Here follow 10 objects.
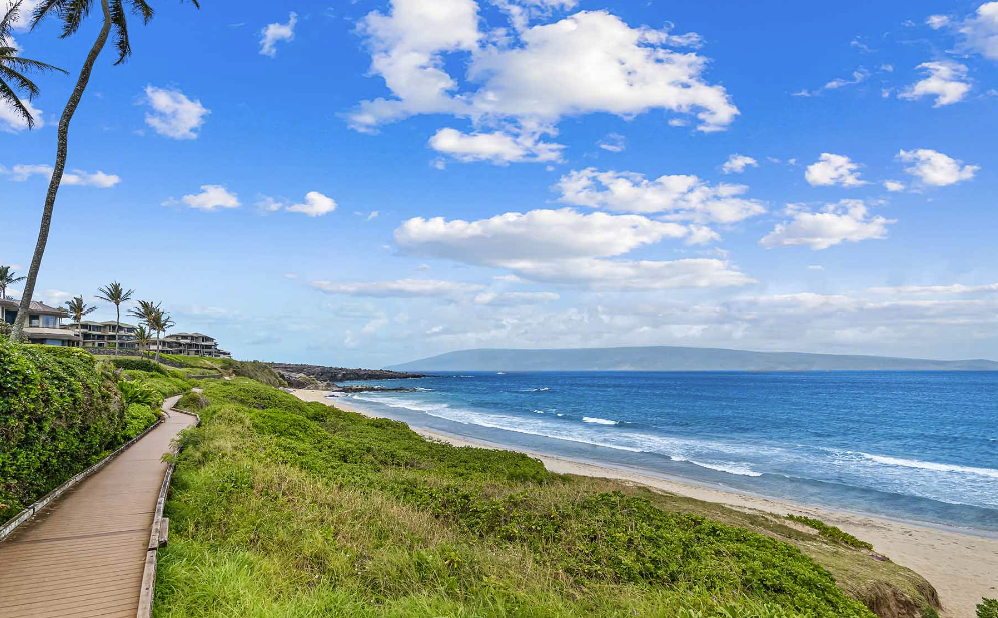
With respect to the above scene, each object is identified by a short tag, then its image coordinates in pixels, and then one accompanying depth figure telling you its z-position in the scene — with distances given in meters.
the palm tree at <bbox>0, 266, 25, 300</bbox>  68.06
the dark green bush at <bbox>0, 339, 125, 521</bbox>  8.02
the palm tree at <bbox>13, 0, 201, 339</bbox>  16.20
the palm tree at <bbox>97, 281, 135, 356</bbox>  60.88
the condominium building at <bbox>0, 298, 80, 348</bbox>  57.75
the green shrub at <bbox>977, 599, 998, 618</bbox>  7.78
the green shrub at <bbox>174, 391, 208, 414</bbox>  25.68
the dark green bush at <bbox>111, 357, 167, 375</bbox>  39.78
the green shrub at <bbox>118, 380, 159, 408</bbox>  19.97
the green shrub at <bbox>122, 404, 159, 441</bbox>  16.39
